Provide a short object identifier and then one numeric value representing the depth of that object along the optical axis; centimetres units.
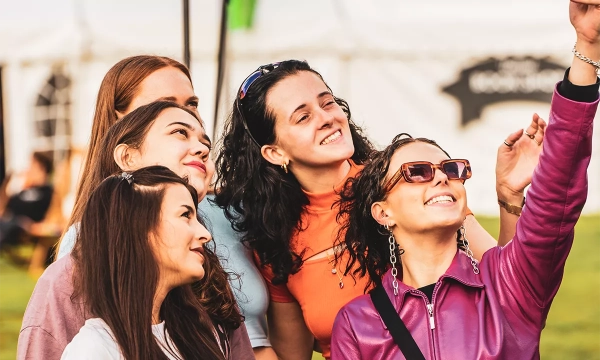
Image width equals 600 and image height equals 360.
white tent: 1349
